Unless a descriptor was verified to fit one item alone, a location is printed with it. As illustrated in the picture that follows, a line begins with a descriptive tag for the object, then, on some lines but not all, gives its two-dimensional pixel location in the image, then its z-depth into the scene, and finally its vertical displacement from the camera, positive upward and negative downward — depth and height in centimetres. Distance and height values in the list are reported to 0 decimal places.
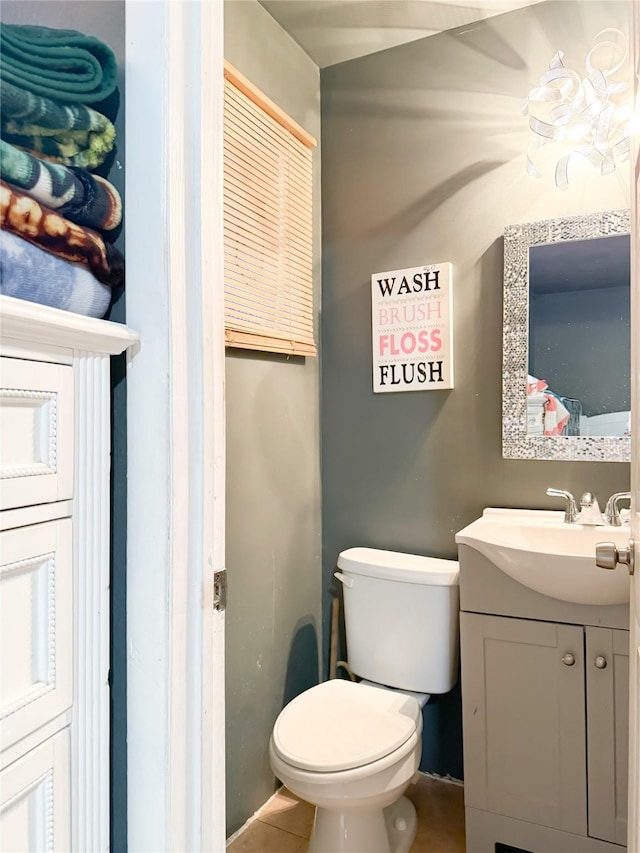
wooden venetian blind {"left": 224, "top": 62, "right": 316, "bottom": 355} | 172 +64
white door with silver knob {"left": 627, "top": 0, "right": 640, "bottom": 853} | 96 -6
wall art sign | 201 +33
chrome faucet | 173 -25
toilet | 145 -80
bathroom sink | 141 -33
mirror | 177 +26
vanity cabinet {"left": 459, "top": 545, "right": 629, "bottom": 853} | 148 -76
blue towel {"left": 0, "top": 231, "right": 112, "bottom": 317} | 65 +17
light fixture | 166 +90
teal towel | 66 +43
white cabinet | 67 -18
